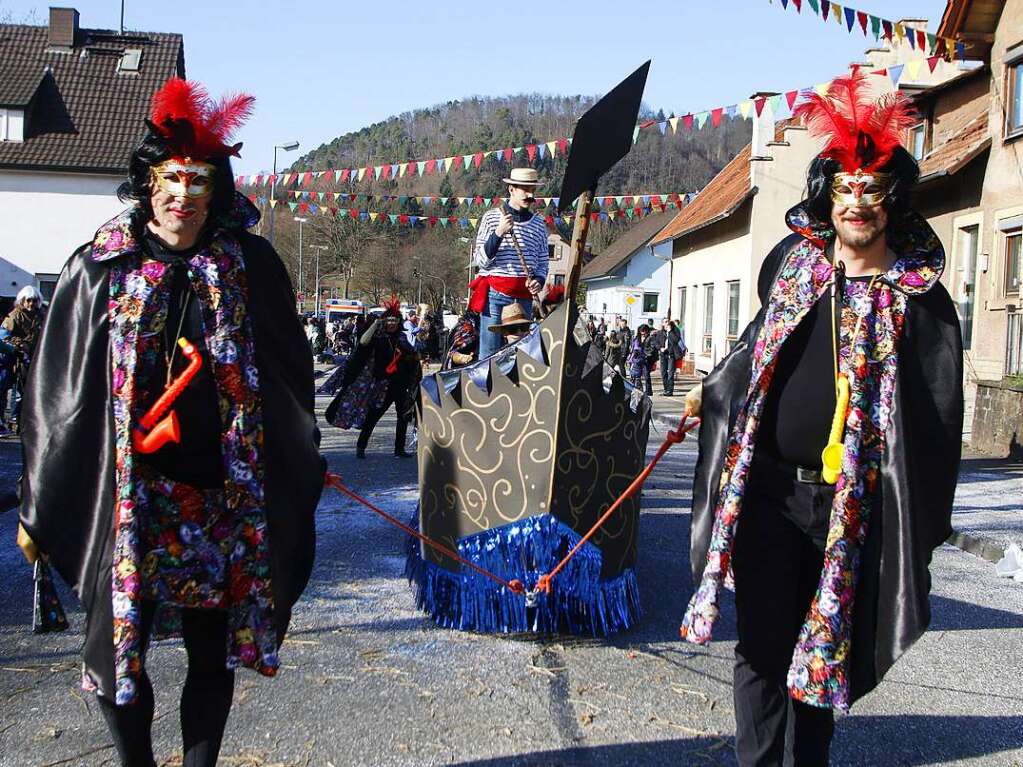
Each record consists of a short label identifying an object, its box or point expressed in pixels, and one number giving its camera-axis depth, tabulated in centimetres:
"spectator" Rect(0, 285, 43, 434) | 1166
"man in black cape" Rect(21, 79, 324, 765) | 266
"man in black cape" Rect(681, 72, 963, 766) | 277
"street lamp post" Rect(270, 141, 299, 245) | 2783
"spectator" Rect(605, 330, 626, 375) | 2764
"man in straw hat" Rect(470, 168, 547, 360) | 624
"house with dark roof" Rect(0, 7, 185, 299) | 2997
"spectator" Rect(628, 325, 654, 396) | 2322
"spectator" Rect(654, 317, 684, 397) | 2266
